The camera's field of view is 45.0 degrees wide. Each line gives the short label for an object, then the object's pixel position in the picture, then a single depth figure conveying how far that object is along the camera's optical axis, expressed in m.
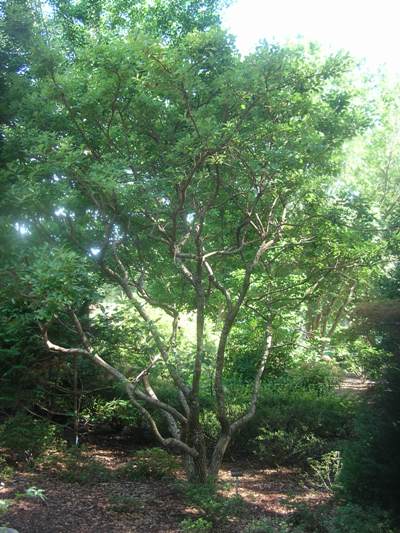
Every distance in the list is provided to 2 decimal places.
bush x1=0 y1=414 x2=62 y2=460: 5.93
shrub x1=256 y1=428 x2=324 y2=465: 6.71
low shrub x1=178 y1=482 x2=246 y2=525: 4.53
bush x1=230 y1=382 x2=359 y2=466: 6.73
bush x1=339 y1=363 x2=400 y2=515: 3.69
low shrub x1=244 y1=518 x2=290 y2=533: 3.91
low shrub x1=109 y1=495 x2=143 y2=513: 4.82
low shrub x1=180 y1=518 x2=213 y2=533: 4.19
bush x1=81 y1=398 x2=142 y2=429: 6.87
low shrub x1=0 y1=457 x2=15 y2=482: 5.39
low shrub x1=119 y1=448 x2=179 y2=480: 5.91
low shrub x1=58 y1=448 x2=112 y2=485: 5.64
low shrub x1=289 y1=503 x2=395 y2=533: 3.51
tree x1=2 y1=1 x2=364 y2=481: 4.44
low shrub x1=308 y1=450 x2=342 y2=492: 5.73
